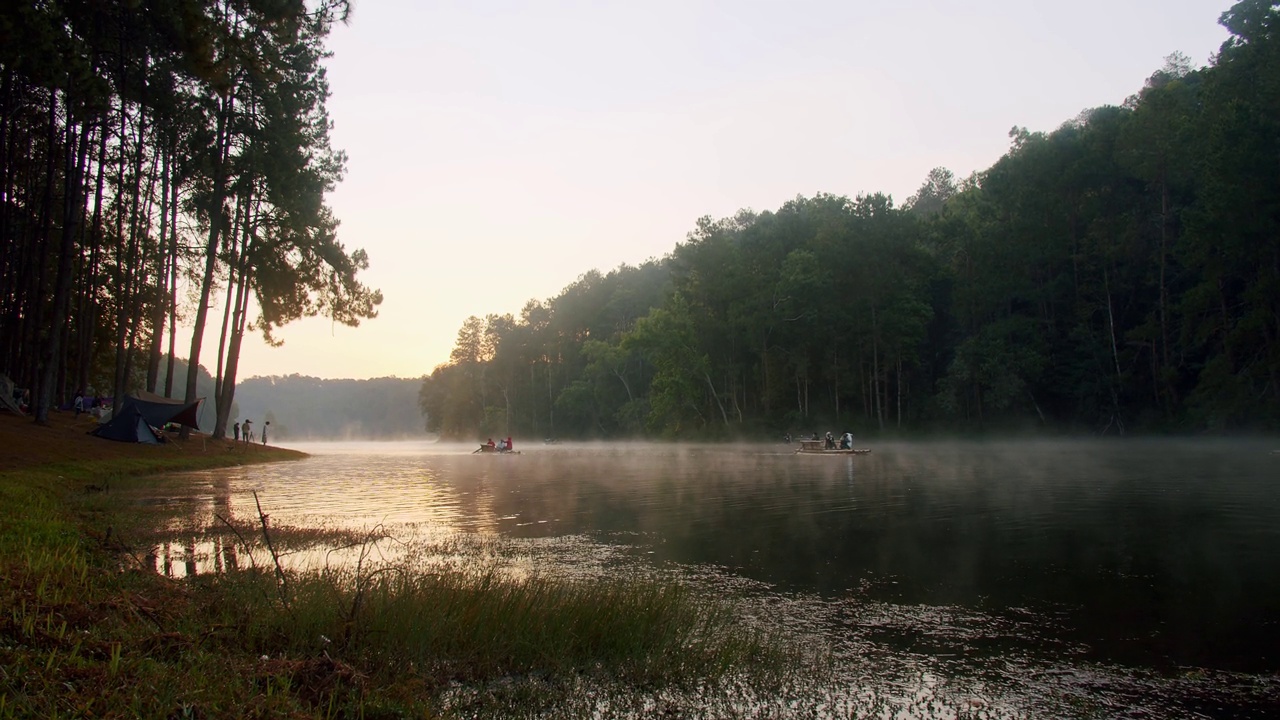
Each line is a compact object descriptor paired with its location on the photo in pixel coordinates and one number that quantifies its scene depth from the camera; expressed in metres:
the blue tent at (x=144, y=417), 34.00
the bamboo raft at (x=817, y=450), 47.91
